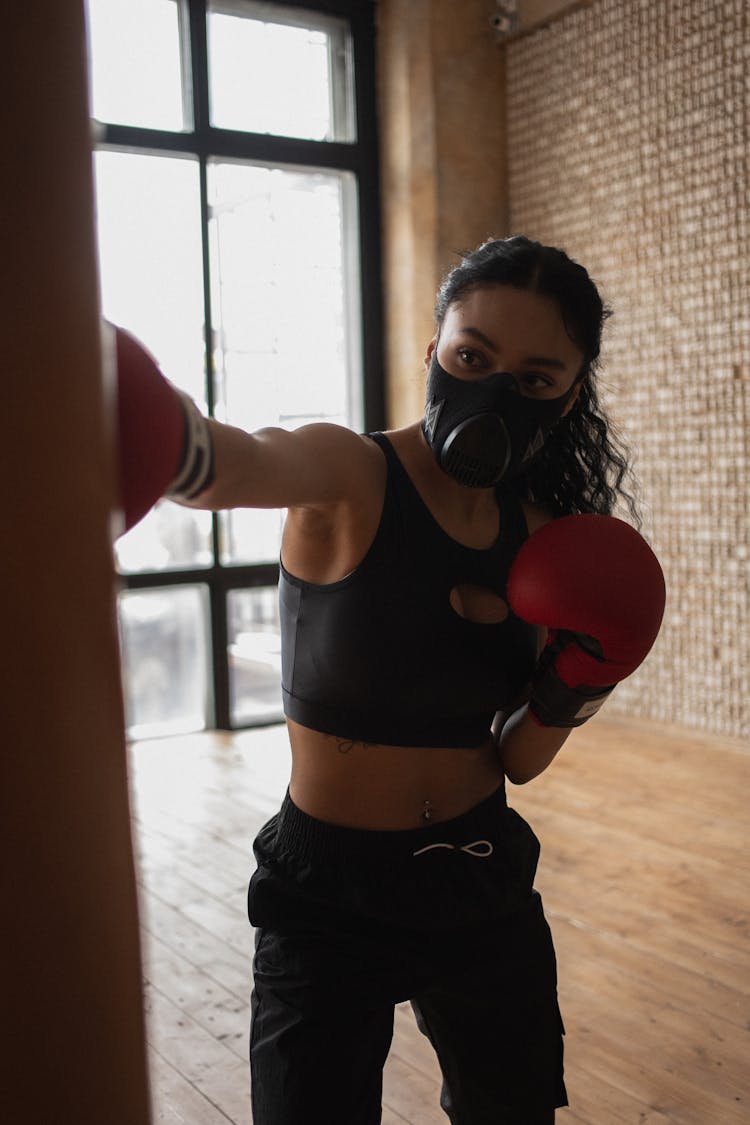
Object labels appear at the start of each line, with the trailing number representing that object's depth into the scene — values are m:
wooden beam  4.31
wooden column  4.52
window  4.18
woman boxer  1.08
